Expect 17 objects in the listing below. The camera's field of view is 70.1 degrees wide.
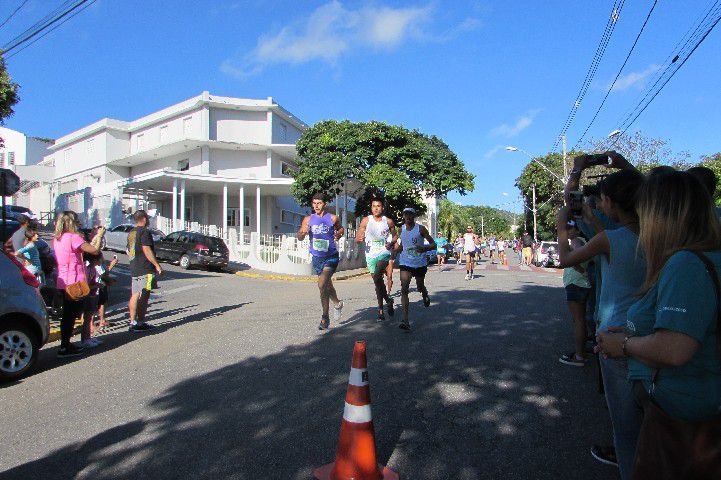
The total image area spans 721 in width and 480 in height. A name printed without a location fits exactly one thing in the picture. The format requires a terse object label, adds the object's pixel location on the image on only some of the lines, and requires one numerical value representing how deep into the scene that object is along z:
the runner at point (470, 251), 16.25
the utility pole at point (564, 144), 30.26
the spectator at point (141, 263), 7.79
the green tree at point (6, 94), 16.30
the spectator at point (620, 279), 2.41
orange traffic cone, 2.88
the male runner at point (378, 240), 7.85
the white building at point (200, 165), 28.77
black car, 20.41
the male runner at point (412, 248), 7.48
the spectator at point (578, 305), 5.30
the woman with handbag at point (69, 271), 6.46
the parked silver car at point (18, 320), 5.50
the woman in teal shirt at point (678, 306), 1.66
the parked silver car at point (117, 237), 23.38
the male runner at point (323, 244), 7.42
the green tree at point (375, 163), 25.98
